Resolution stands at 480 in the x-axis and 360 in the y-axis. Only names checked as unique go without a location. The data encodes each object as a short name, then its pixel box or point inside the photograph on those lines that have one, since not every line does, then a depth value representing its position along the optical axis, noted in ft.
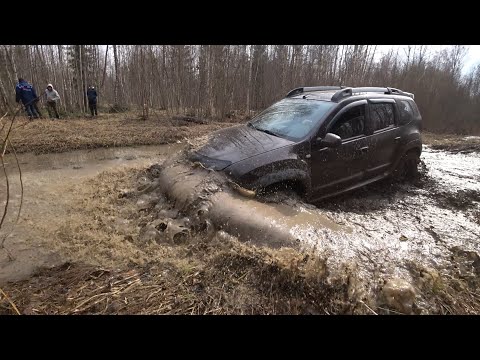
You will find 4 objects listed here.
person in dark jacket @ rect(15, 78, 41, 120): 41.65
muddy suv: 13.55
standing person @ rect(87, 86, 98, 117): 56.75
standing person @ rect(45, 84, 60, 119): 46.21
